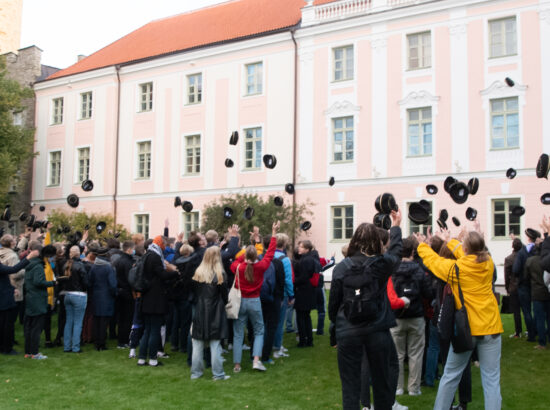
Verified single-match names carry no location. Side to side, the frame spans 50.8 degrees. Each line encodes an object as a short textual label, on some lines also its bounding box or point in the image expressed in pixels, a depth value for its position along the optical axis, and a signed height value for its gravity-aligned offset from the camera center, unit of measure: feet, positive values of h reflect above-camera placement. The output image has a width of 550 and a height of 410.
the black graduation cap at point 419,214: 23.63 +0.66
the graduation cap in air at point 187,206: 55.70 +2.17
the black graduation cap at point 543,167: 43.03 +4.91
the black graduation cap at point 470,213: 41.40 +1.26
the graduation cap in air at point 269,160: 57.99 +7.41
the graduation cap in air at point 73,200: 52.04 +2.46
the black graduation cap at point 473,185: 45.82 +3.86
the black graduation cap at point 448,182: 49.71 +4.29
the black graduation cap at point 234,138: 52.20 +8.36
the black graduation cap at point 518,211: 52.75 +1.82
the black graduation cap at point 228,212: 46.55 +1.36
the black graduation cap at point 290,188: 71.83 +5.17
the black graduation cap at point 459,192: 38.88 +2.79
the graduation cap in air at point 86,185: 64.91 +4.94
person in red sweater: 28.04 -3.29
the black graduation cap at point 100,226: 52.80 +0.17
